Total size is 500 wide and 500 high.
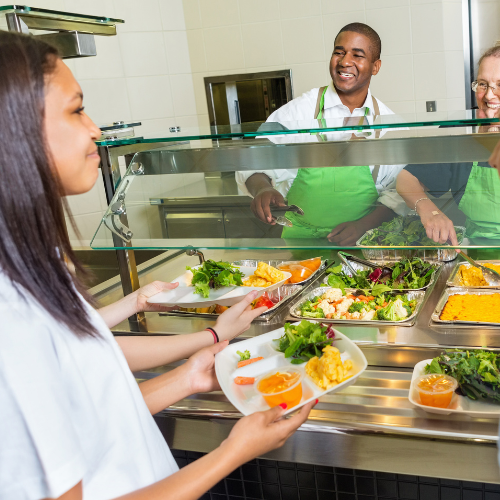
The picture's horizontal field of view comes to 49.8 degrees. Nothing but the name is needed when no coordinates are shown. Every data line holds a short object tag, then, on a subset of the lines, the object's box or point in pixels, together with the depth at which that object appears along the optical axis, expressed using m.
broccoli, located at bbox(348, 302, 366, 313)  1.63
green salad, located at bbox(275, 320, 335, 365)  1.36
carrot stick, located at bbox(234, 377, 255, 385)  1.30
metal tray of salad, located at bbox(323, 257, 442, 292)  1.77
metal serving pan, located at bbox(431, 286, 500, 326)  1.48
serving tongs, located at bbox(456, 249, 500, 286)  1.75
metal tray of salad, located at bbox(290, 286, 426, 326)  1.57
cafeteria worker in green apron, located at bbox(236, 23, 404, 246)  1.38
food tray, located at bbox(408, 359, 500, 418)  1.15
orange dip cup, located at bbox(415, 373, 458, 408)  1.18
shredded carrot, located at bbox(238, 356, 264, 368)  1.37
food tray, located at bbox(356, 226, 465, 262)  1.98
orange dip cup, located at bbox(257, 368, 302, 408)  1.16
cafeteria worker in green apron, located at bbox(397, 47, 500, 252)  1.28
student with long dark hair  0.71
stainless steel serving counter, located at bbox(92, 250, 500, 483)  1.15
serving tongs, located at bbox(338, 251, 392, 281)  1.85
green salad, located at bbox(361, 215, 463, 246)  1.33
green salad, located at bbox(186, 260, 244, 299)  1.73
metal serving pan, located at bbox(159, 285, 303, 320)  1.76
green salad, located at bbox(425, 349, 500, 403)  1.19
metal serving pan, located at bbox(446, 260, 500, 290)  1.69
